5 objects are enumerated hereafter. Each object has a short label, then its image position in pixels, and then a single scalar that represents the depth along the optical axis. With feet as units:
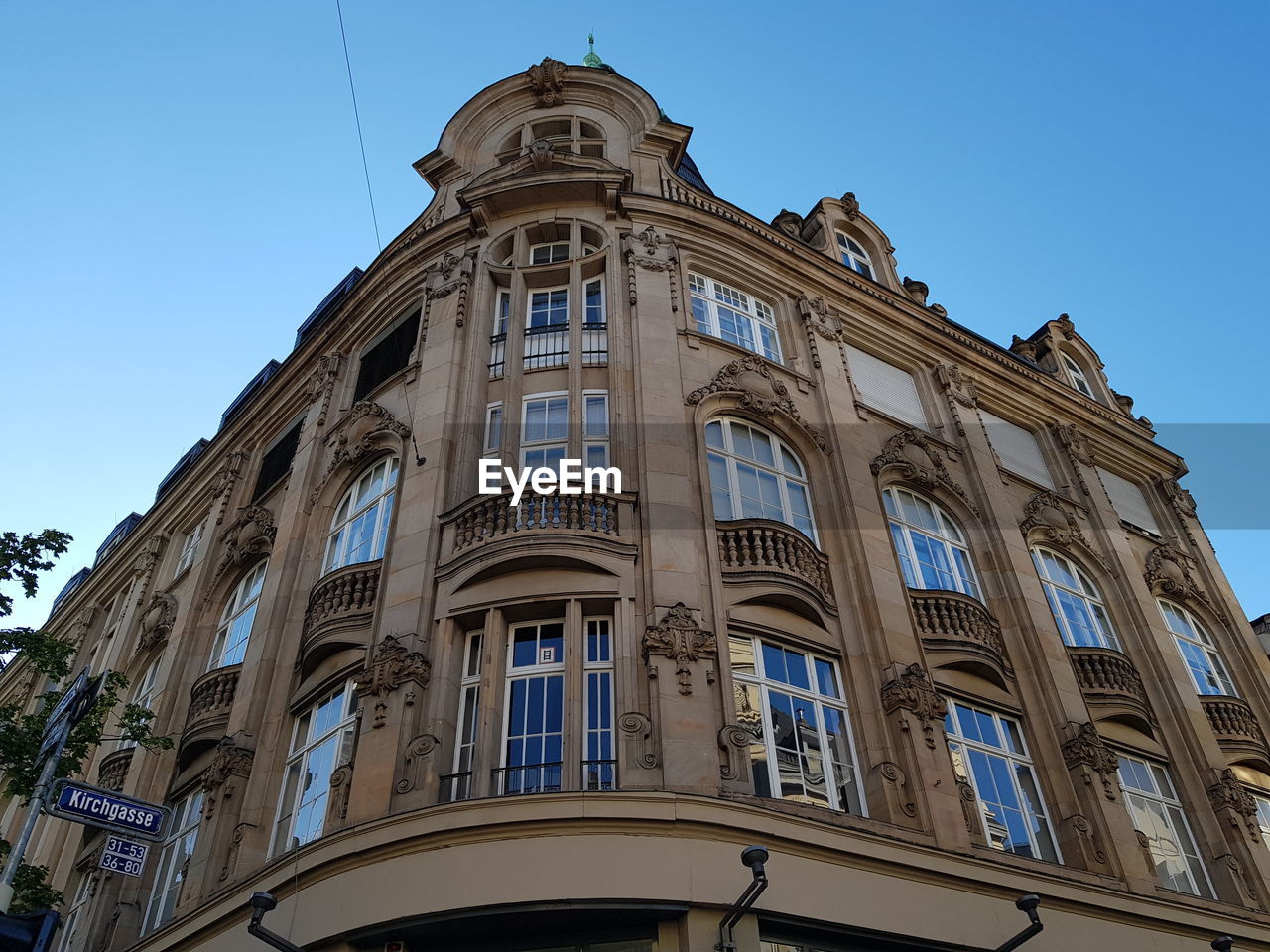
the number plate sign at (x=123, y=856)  34.60
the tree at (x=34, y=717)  49.01
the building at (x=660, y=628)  42.19
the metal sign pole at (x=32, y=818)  30.83
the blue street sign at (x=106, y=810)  32.60
